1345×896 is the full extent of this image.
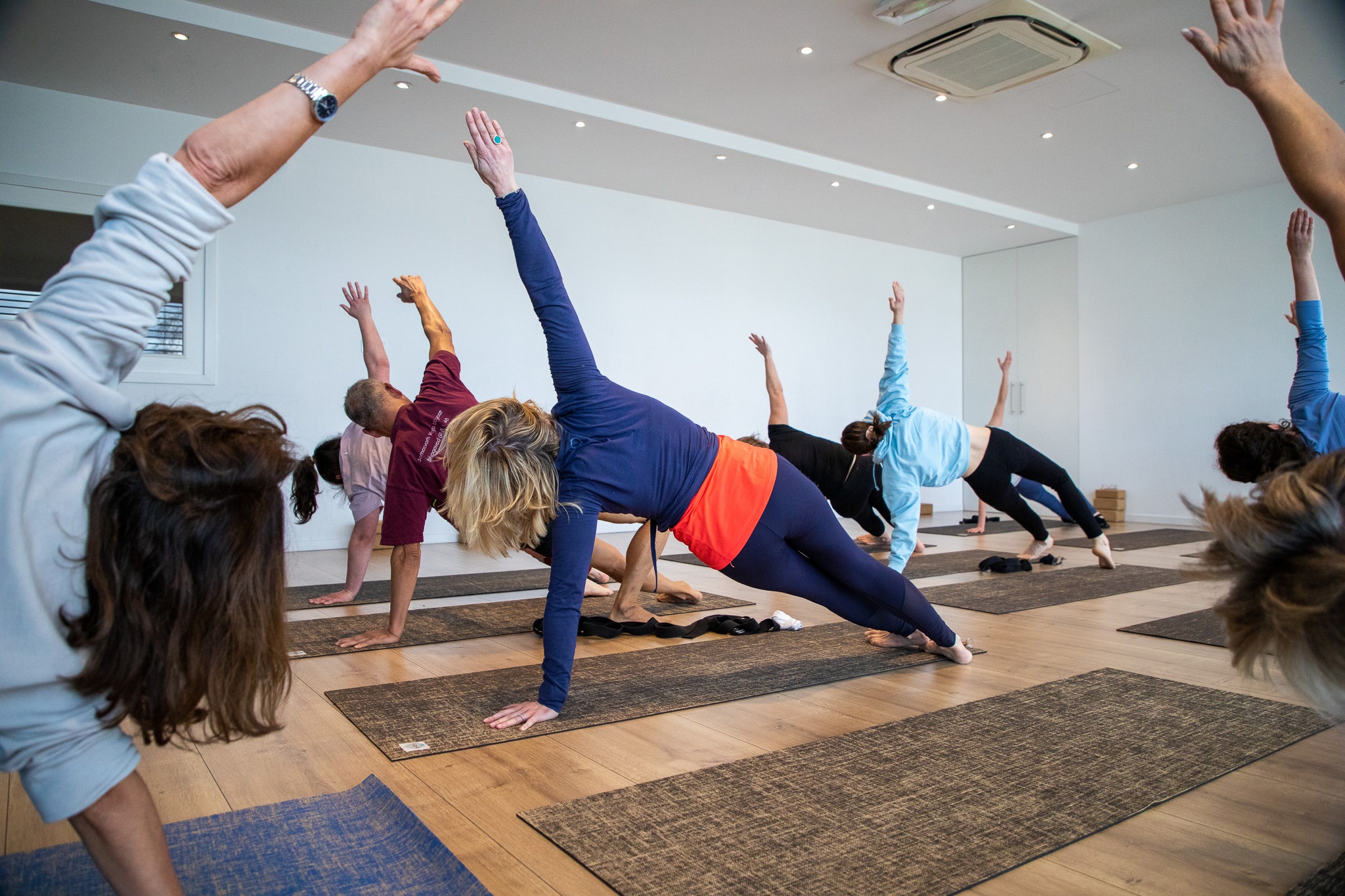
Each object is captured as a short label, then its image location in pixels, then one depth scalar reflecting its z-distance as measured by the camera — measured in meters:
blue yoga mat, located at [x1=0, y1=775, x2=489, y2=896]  1.29
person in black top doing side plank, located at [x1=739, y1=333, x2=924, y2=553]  4.27
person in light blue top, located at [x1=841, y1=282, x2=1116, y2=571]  3.72
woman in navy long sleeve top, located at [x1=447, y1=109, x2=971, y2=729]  1.90
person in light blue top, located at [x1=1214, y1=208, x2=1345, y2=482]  2.62
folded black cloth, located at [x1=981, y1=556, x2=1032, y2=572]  4.69
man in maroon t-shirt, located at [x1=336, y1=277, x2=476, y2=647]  2.81
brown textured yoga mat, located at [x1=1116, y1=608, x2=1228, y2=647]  2.97
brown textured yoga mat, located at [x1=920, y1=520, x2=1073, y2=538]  7.11
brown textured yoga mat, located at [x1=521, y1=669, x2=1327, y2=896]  1.33
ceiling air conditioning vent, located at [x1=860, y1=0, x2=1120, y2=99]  4.52
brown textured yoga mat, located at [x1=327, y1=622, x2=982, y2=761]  2.04
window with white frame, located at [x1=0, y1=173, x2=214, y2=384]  5.01
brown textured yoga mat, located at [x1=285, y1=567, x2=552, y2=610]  3.97
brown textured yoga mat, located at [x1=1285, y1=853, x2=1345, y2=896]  1.25
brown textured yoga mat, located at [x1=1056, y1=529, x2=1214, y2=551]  6.05
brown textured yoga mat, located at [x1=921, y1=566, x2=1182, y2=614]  3.75
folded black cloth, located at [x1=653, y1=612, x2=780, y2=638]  3.10
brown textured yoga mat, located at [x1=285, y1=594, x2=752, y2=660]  3.04
